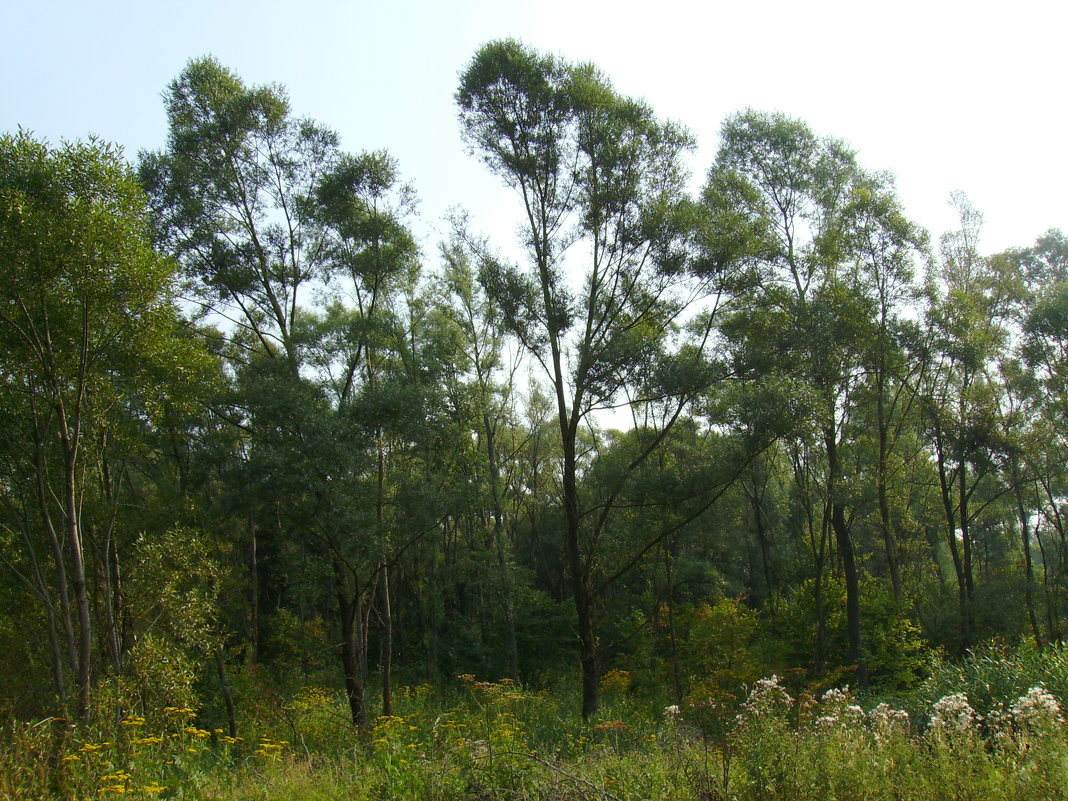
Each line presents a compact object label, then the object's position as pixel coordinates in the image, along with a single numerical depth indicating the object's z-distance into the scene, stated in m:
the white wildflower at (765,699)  5.68
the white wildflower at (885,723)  5.53
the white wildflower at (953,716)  5.36
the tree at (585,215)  13.09
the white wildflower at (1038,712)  5.20
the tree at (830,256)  15.74
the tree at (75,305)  7.71
